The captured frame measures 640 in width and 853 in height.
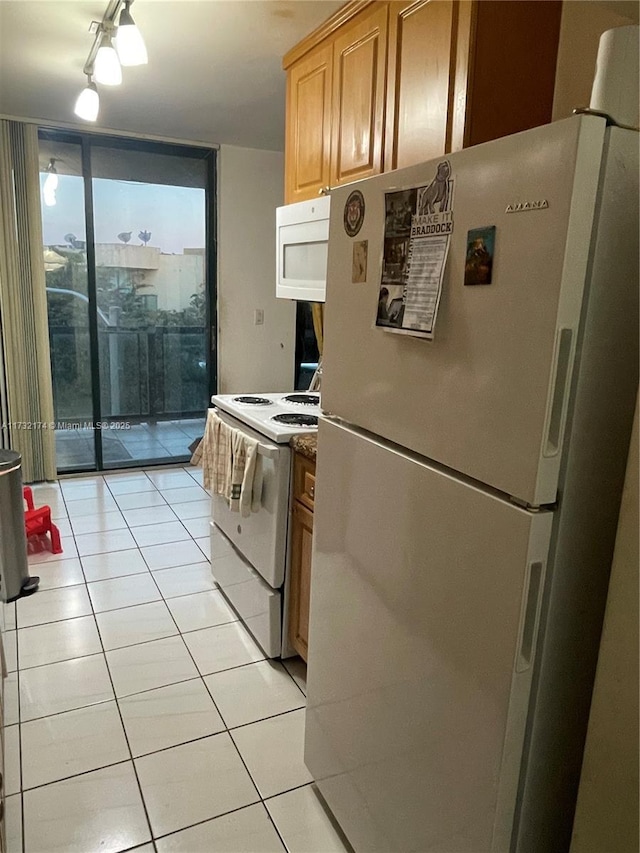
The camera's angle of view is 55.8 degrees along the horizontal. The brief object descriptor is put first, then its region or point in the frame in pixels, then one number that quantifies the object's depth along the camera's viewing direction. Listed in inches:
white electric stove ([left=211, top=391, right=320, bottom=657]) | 84.9
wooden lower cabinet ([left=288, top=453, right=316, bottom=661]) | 81.8
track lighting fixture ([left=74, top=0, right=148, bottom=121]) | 80.4
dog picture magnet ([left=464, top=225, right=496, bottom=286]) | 37.2
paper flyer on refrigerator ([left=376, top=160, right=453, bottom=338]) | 41.2
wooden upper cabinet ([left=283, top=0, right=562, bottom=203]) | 59.9
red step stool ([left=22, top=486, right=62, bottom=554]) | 125.8
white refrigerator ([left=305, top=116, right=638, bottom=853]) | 34.0
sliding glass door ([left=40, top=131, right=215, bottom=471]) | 161.3
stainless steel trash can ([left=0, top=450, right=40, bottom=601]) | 105.0
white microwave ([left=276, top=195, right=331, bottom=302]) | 87.0
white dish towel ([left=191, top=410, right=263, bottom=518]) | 88.5
